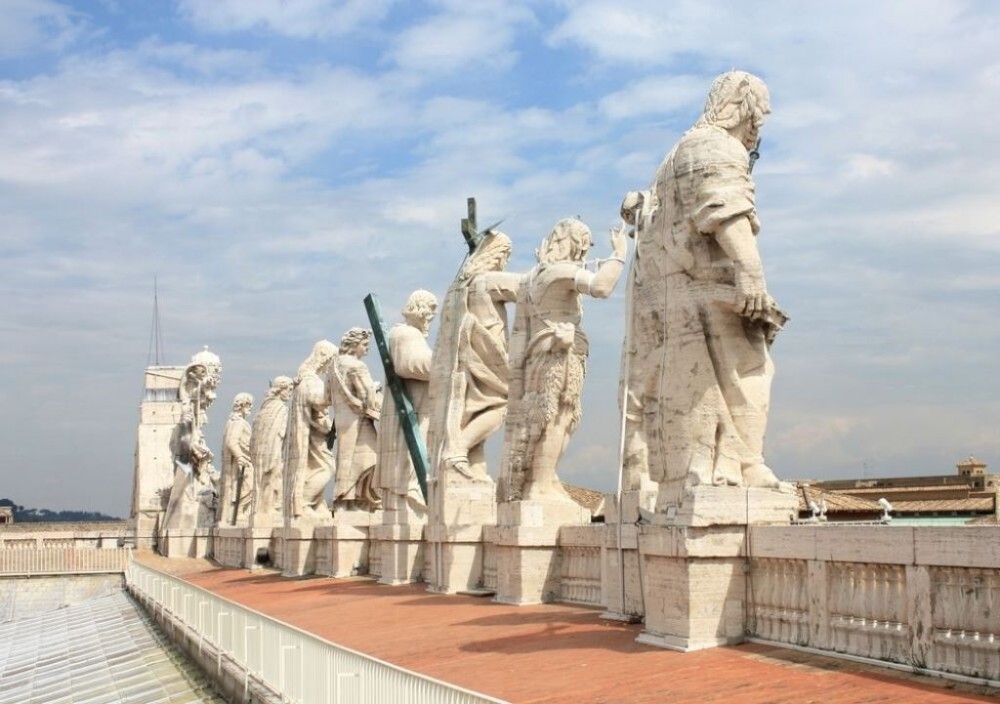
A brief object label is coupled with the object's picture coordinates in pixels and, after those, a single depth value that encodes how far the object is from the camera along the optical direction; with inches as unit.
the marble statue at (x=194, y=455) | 1363.2
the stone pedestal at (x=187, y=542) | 1296.8
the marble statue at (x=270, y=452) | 1048.2
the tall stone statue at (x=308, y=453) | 909.8
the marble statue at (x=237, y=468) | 1239.5
